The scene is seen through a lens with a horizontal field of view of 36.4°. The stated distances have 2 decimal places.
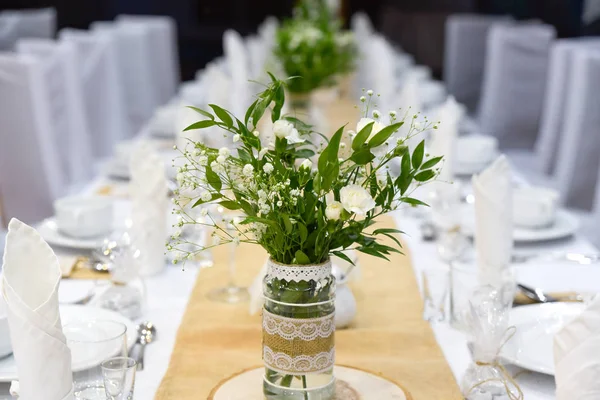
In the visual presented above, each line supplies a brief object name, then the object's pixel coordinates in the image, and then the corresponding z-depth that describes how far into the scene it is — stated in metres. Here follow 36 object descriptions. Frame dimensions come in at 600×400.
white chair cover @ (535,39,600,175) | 4.35
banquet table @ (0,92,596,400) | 1.43
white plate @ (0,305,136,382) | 1.42
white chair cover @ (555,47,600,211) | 3.81
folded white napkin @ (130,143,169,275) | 2.01
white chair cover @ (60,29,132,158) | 4.76
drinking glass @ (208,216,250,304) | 1.86
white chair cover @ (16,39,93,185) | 3.92
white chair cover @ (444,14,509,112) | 7.09
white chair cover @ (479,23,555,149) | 5.22
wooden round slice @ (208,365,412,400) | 1.34
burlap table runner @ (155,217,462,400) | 1.43
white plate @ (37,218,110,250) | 2.15
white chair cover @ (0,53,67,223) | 3.40
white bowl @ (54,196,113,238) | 2.19
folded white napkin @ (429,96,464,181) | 2.61
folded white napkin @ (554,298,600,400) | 1.18
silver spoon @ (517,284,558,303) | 1.80
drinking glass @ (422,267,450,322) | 1.77
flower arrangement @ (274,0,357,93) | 4.08
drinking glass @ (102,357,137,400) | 1.23
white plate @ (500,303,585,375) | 1.44
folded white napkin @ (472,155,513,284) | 1.80
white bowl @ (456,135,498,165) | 3.04
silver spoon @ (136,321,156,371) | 1.61
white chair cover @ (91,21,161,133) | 5.82
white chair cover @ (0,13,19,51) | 7.18
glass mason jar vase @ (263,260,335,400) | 1.25
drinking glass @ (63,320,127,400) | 1.27
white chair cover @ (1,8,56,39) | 7.25
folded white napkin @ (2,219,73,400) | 1.15
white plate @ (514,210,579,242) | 2.25
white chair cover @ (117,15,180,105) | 6.67
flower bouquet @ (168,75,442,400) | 1.22
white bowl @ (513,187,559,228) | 2.31
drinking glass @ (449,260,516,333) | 1.67
